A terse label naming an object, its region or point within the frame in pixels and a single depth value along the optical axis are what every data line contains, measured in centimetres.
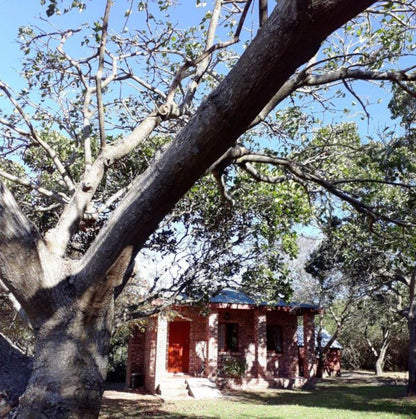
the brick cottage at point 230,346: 1922
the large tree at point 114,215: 238
